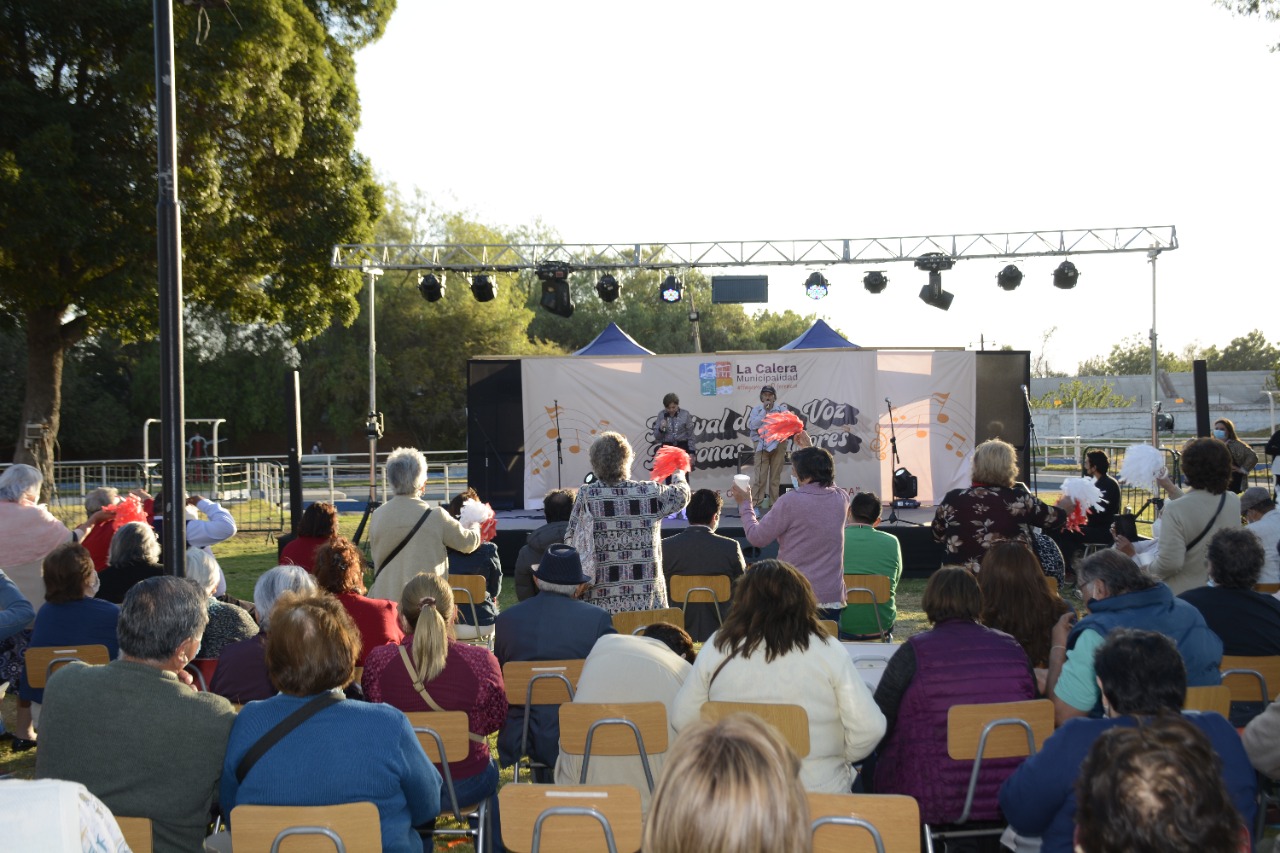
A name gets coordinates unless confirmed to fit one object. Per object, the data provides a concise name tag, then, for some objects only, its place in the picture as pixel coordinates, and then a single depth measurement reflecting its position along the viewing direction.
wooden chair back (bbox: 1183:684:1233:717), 3.24
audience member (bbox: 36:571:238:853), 2.62
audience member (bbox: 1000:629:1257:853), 2.36
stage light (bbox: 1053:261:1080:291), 12.96
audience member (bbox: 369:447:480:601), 5.32
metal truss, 12.54
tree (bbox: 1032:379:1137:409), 39.59
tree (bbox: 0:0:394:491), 12.23
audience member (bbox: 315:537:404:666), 4.25
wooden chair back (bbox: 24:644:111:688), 4.34
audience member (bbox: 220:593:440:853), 2.54
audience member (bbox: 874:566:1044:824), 3.18
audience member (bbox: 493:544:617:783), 3.93
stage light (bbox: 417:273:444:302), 13.19
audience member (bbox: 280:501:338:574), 5.31
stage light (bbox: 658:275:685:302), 13.16
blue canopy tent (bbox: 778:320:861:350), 14.30
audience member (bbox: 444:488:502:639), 6.09
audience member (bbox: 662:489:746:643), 5.47
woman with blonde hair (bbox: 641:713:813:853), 1.44
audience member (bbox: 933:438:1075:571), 4.98
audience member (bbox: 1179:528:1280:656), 3.92
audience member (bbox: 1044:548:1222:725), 3.19
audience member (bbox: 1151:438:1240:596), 5.03
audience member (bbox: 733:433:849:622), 5.28
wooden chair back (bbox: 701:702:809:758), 2.89
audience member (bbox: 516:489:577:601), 5.08
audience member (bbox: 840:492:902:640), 5.53
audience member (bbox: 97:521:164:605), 4.86
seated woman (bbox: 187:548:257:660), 4.21
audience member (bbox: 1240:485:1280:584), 5.48
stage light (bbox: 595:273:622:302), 13.15
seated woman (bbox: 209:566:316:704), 3.65
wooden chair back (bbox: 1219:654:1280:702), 3.73
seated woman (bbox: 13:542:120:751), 4.46
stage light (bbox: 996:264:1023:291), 12.94
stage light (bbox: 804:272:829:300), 13.12
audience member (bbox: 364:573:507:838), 3.44
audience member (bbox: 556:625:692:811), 3.31
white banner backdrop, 13.30
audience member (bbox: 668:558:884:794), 3.01
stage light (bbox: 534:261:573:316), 12.89
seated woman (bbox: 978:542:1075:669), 3.69
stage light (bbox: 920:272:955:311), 12.98
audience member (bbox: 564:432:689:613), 4.92
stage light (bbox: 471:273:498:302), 13.34
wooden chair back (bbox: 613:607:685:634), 4.68
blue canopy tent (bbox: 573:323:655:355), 14.33
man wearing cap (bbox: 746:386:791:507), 12.33
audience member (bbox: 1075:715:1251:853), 1.54
